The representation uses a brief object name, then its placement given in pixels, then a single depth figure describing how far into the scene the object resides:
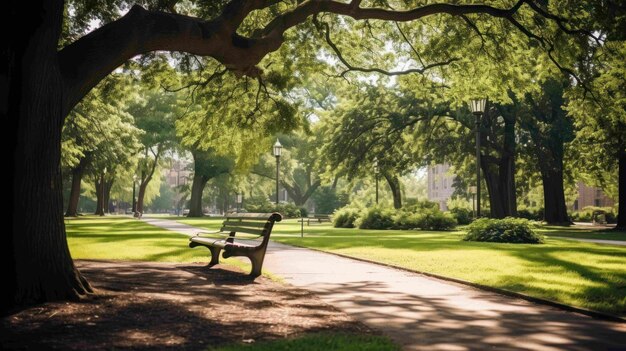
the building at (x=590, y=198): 79.19
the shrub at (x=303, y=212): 63.14
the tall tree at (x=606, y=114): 14.16
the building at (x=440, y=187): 121.25
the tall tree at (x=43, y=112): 6.96
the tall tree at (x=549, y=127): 35.09
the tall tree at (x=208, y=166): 60.74
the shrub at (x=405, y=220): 34.72
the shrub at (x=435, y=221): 34.31
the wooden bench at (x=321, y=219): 47.75
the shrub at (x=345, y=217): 38.34
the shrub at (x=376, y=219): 35.53
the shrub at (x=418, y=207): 37.44
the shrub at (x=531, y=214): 52.82
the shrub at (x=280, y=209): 60.72
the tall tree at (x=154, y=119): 60.16
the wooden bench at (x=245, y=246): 10.25
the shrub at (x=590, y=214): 51.81
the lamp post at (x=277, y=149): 34.34
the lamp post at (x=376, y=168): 35.39
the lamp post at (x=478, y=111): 22.53
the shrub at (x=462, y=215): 43.90
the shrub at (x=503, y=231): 21.50
